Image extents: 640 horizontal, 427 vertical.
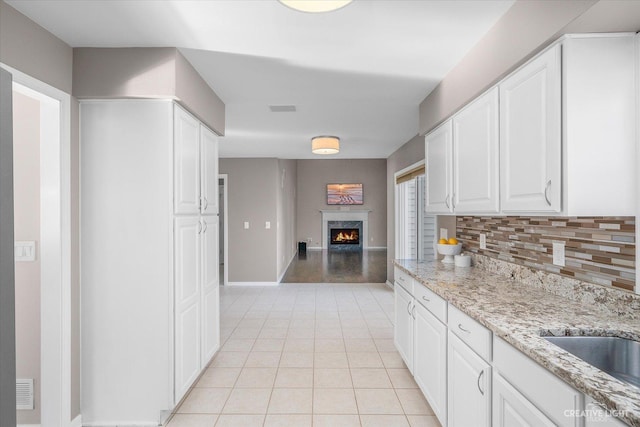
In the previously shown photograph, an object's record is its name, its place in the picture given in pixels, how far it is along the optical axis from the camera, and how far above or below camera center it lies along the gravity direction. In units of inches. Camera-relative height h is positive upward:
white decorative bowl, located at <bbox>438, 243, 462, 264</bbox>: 119.5 -13.4
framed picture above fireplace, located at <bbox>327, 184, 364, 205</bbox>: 461.7 +24.7
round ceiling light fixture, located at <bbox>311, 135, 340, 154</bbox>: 189.8 +37.8
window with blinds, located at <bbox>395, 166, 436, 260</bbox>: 206.4 -5.2
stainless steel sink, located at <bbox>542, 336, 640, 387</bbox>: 49.6 -20.4
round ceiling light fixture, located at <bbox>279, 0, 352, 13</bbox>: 56.4 +34.0
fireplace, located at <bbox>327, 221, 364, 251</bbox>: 469.7 -31.8
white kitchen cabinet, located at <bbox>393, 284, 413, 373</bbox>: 105.9 -37.2
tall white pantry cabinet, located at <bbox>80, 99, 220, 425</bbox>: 88.3 -11.9
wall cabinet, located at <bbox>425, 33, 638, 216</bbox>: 56.7 +14.2
